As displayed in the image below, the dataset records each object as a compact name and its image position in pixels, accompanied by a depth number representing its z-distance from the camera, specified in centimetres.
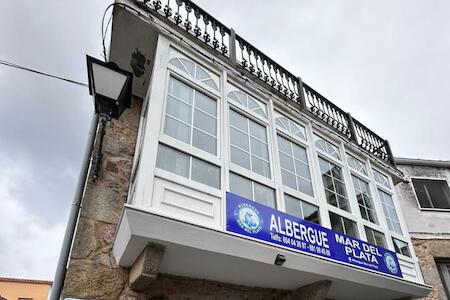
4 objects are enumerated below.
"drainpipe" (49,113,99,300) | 270
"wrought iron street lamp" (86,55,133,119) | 299
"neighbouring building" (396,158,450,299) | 744
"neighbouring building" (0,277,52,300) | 2031
